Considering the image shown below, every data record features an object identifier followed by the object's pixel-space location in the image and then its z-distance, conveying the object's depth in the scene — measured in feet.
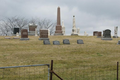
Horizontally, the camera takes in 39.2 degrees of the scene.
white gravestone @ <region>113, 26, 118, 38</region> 110.15
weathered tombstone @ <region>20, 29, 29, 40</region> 76.33
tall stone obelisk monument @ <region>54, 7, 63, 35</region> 128.20
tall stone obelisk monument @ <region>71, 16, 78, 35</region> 118.42
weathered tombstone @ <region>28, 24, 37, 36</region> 126.12
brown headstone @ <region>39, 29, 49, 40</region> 77.03
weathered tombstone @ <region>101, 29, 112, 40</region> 89.20
